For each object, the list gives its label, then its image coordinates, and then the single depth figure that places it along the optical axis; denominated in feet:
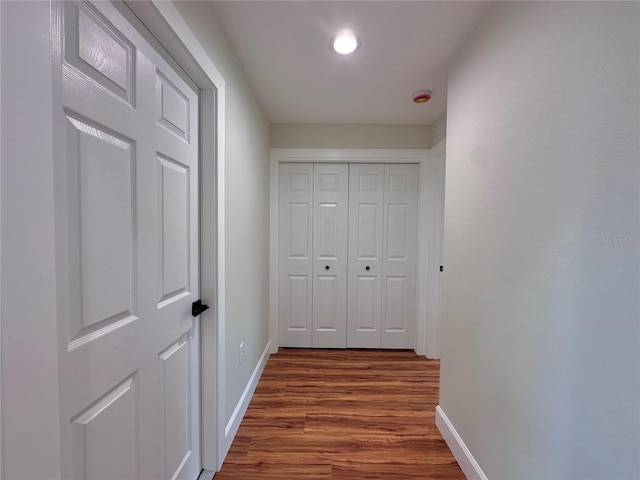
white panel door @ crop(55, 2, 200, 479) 2.03
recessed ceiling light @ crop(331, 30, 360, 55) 4.35
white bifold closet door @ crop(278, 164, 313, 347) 8.55
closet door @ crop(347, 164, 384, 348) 8.51
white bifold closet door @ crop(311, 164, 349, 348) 8.54
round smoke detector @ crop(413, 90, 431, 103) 6.18
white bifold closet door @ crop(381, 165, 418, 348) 8.44
